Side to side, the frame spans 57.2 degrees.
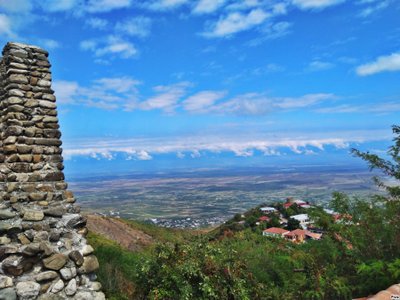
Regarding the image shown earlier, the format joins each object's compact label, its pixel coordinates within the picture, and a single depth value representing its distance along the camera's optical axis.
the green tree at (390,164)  11.25
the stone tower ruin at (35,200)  5.46
